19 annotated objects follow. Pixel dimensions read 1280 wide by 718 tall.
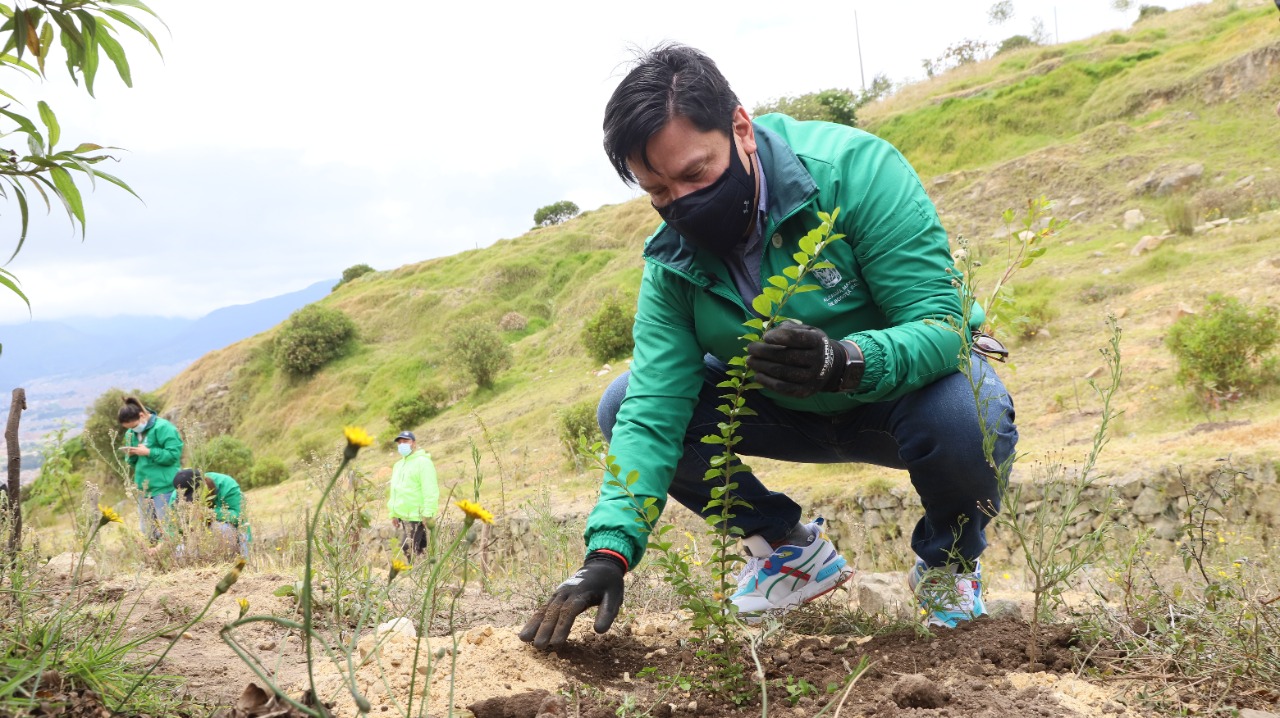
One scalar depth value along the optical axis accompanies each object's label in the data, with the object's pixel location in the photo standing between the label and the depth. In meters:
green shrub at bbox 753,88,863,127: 22.55
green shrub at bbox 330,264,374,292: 43.22
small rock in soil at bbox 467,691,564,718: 1.61
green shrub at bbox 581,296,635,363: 15.09
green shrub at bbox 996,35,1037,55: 30.53
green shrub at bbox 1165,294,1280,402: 6.39
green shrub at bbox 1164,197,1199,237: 10.91
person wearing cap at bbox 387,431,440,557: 7.20
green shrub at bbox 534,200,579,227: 44.89
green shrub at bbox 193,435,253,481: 18.30
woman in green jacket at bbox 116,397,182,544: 6.74
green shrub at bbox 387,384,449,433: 18.02
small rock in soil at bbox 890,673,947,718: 1.52
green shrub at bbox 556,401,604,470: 10.38
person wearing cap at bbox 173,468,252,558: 4.59
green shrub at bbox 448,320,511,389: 18.23
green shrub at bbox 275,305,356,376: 27.39
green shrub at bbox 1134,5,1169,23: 27.19
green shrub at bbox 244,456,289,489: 18.41
